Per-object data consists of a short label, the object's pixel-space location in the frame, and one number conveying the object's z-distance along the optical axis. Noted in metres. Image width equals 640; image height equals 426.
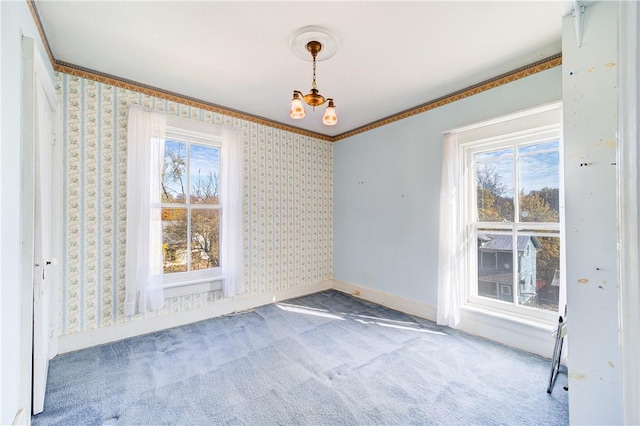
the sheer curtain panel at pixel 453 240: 3.00
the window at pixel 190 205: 3.18
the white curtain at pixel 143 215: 2.77
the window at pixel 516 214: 2.51
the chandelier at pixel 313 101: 2.04
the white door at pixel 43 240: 1.76
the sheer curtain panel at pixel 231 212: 3.41
